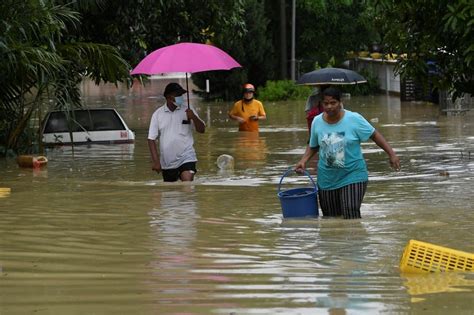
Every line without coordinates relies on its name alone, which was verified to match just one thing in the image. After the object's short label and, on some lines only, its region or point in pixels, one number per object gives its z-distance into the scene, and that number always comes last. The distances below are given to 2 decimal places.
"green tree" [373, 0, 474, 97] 14.99
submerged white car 22.53
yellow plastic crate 7.95
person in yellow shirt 22.52
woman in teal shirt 10.48
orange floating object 18.31
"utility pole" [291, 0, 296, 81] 47.27
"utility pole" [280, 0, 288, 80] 48.09
